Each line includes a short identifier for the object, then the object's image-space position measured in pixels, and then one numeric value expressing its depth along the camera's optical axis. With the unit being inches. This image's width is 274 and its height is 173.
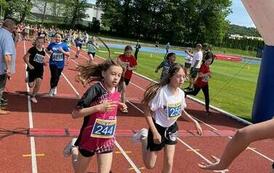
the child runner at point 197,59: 726.5
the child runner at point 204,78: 493.7
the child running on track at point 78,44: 1161.2
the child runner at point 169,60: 444.9
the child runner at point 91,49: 839.6
